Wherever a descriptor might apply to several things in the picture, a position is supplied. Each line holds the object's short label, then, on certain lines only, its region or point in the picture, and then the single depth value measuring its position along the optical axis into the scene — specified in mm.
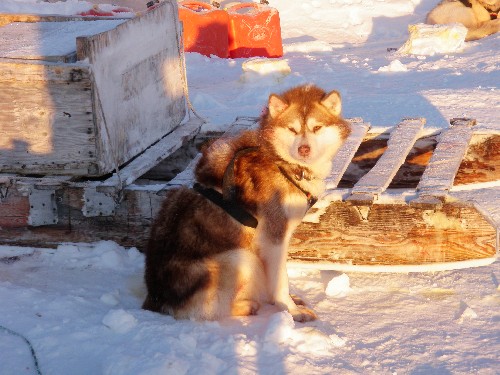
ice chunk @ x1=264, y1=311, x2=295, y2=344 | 3468
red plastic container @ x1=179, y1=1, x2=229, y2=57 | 9891
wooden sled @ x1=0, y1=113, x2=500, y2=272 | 4066
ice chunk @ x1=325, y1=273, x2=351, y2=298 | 4160
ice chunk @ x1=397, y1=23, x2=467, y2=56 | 10000
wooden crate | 4316
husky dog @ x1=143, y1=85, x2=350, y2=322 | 3650
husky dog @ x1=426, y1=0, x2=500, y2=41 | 11102
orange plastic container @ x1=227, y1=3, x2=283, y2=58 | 10070
